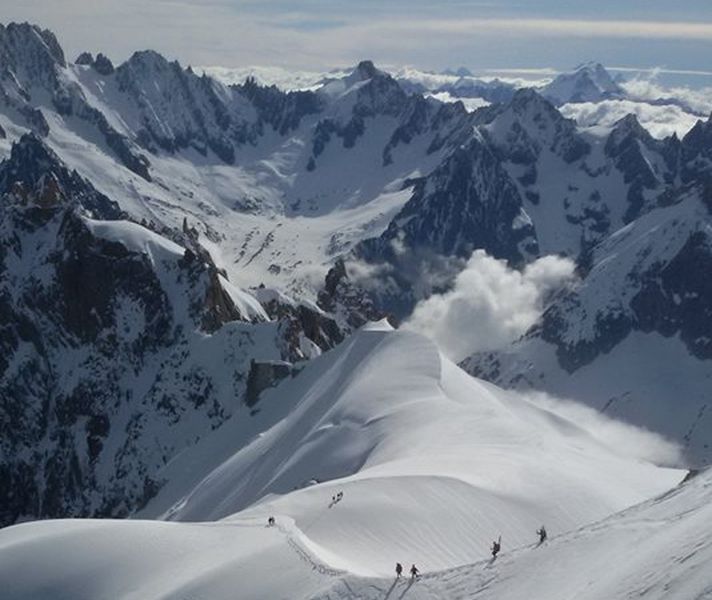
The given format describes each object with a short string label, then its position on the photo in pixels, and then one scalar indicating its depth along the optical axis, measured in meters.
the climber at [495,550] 52.33
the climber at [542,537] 53.62
